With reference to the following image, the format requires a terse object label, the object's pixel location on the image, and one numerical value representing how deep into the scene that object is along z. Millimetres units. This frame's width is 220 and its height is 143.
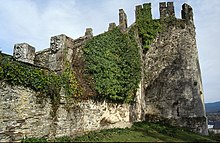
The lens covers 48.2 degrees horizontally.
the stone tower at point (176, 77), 17406
